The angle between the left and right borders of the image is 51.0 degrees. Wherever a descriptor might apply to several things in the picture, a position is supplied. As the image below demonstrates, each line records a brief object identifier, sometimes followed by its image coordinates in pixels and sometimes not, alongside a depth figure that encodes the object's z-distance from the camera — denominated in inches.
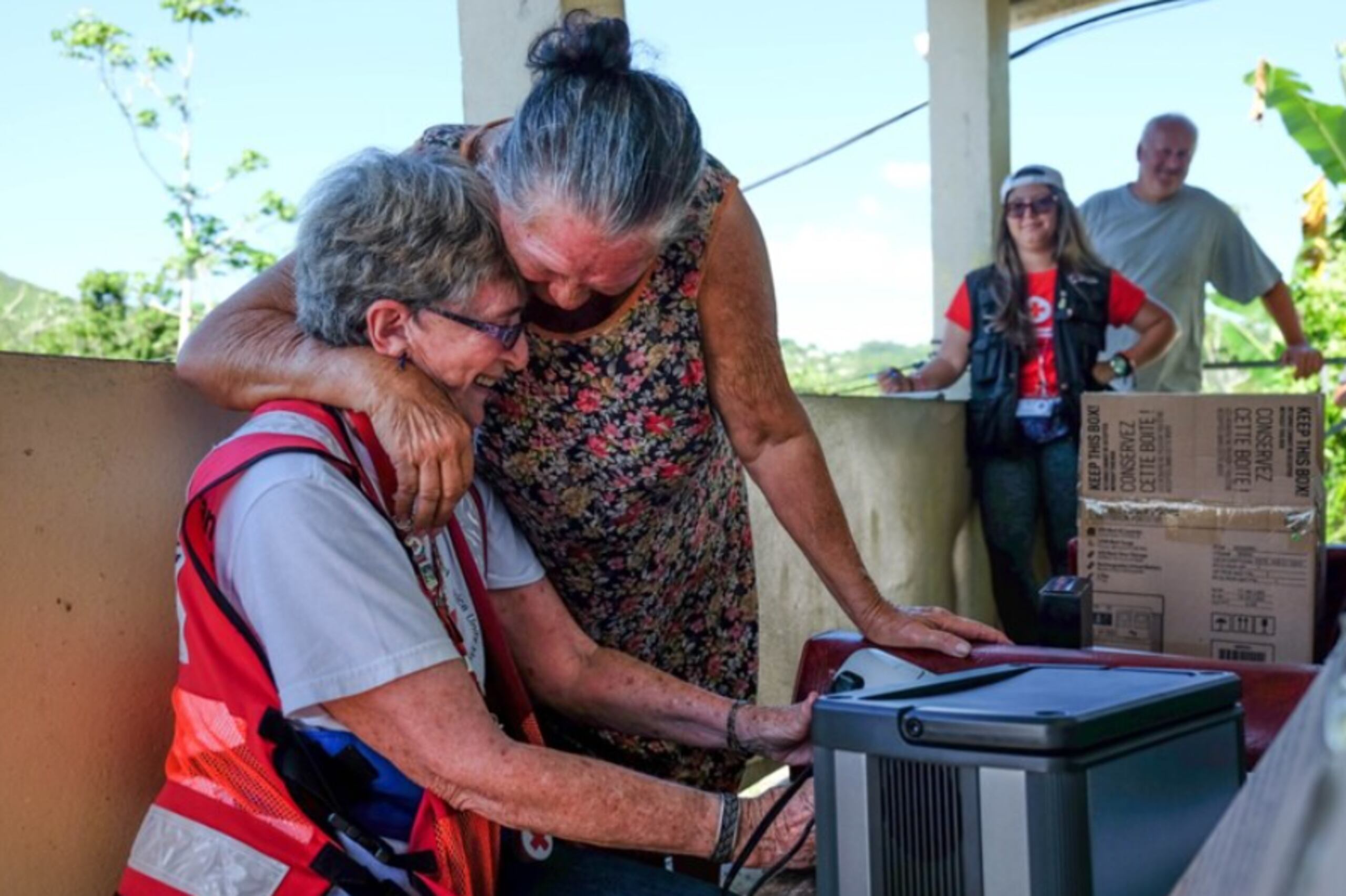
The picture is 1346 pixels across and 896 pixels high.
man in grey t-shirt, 201.9
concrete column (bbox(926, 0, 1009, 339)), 226.5
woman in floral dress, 62.2
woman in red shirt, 177.9
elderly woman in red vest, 55.1
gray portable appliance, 41.1
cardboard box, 82.4
